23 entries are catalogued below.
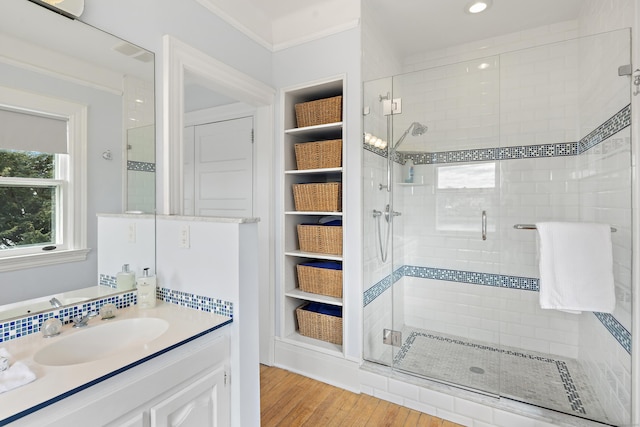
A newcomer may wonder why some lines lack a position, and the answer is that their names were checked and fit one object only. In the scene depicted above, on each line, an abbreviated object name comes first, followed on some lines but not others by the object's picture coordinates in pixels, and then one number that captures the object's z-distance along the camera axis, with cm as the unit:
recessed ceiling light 221
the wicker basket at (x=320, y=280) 229
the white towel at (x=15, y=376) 84
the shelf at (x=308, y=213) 223
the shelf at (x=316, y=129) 225
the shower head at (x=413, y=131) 243
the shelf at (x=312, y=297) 228
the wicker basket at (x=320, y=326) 233
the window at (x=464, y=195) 241
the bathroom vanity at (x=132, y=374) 83
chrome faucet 126
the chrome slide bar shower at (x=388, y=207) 237
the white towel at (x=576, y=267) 169
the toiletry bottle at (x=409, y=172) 258
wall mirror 116
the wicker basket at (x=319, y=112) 229
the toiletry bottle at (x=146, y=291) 147
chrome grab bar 204
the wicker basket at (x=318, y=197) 227
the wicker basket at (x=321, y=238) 228
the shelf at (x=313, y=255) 225
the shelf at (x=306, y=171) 225
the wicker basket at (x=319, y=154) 226
